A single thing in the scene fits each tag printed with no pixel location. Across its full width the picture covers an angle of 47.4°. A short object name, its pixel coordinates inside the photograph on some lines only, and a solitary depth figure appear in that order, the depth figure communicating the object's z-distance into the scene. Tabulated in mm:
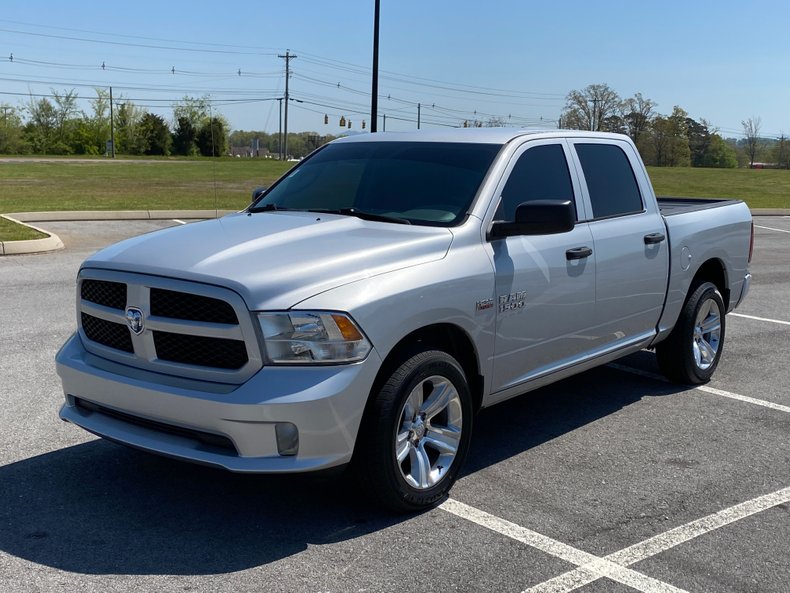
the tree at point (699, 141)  119688
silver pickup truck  3898
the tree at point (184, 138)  97750
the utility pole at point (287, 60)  90725
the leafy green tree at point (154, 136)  104688
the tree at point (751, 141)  122562
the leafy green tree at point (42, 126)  113625
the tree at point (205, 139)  91112
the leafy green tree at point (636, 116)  100562
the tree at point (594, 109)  83750
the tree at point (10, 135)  103875
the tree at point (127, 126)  118062
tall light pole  26484
